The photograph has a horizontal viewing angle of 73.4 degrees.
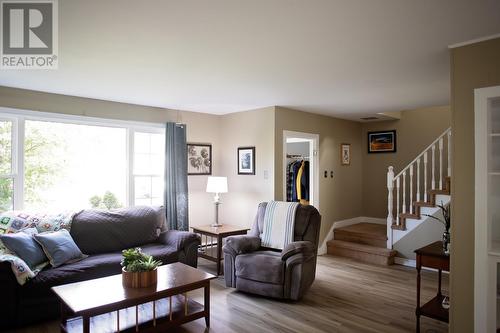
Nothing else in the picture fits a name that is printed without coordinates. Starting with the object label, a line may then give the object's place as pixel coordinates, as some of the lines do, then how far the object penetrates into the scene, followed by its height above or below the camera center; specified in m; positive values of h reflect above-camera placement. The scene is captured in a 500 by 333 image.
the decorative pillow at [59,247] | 3.33 -0.82
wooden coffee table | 2.43 -1.01
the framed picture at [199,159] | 5.48 +0.14
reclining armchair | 3.54 -1.05
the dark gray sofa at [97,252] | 2.93 -0.99
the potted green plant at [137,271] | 2.74 -0.86
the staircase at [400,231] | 4.98 -1.06
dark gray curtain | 5.04 -0.16
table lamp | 5.02 -0.28
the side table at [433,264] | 2.74 -0.82
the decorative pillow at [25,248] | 3.18 -0.77
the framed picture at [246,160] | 5.29 +0.11
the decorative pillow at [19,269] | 2.92 -0.89
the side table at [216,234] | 4.48 -0.92
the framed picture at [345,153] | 6.35 +0.25
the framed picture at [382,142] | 6.62 +0.50
